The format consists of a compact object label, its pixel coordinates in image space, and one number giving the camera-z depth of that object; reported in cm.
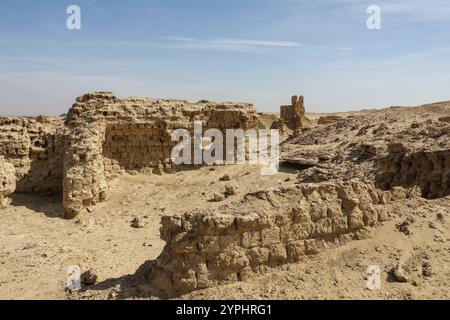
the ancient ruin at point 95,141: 1234
